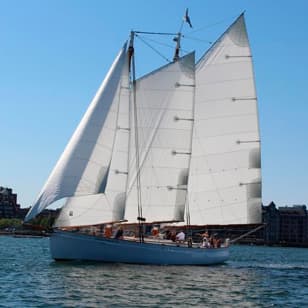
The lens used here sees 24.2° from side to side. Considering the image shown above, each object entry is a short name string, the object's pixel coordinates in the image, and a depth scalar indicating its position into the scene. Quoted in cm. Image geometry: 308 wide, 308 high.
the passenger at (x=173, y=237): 5252
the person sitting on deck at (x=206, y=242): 5481
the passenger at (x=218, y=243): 5719
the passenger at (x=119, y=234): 4850
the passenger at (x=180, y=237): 5242
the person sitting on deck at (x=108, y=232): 4845
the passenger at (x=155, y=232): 5342
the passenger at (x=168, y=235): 5292
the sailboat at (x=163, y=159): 4725
